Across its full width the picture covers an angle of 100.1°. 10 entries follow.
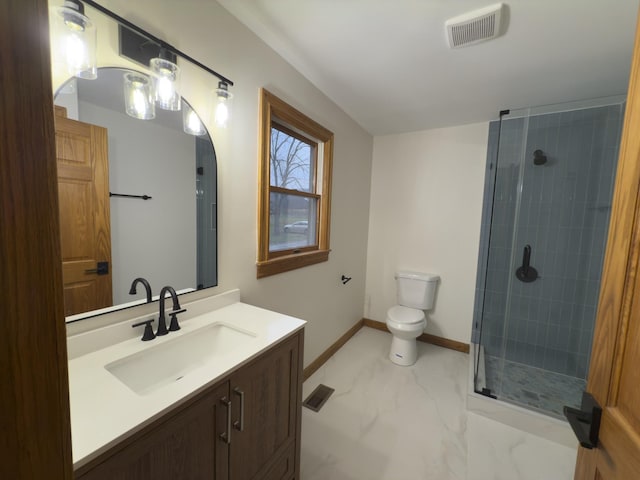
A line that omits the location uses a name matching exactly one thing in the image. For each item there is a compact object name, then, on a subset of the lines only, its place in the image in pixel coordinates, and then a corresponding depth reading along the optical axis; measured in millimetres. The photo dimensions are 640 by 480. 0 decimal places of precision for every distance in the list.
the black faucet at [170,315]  1122
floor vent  1941
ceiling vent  1292
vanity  681
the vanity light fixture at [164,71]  1037
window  1639
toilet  2441
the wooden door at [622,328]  538
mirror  979
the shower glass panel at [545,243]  2158
